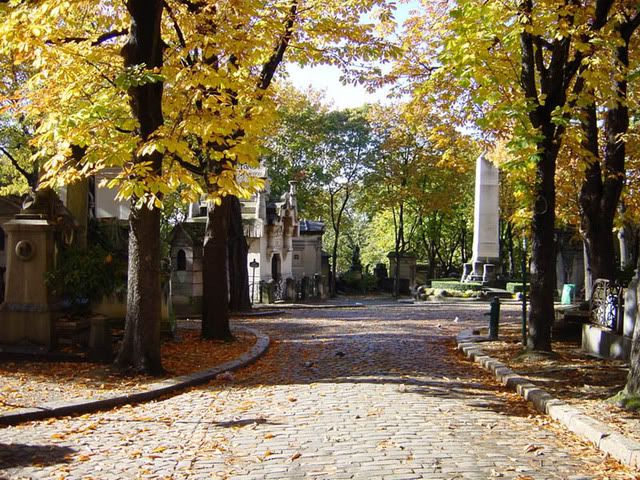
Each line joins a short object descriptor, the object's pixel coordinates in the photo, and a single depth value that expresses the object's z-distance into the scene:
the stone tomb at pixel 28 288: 11.04
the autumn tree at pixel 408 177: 44.56
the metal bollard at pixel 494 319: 14.59
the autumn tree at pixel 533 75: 10.59
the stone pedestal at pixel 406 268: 49.97
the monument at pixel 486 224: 33.94
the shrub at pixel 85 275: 11.32
